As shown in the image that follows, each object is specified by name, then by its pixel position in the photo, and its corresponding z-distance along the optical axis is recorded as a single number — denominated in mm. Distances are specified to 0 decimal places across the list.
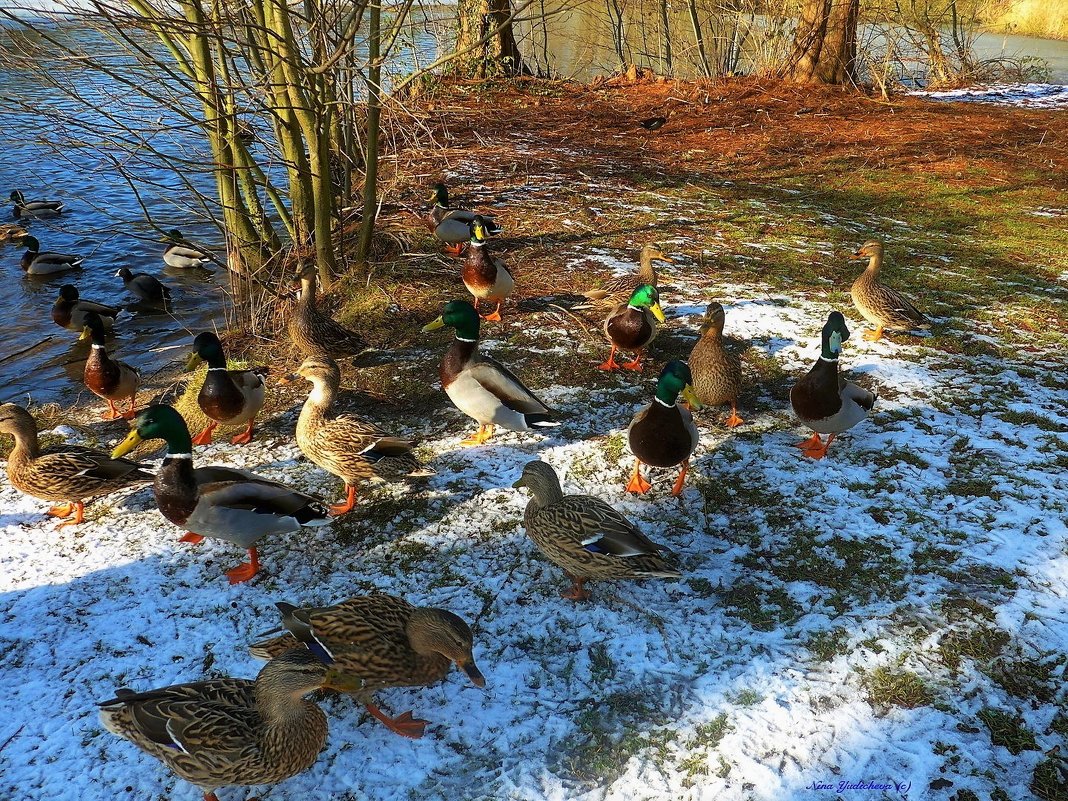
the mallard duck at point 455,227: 7656
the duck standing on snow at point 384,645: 2881
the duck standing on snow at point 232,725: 2500
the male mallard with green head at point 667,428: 3963
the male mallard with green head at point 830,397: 4242
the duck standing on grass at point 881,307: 5621
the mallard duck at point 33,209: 11570
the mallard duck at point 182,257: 9648
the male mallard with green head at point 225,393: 4512
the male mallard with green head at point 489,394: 4457
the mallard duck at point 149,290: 8844
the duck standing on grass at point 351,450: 4031
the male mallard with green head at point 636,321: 5211
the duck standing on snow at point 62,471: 3916
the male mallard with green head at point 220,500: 3518
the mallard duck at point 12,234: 10961
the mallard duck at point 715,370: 4723
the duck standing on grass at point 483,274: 6074
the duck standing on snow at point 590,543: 3332
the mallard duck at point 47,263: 9492
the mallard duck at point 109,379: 5320
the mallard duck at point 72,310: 7910
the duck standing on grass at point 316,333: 5461
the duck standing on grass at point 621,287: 5902
